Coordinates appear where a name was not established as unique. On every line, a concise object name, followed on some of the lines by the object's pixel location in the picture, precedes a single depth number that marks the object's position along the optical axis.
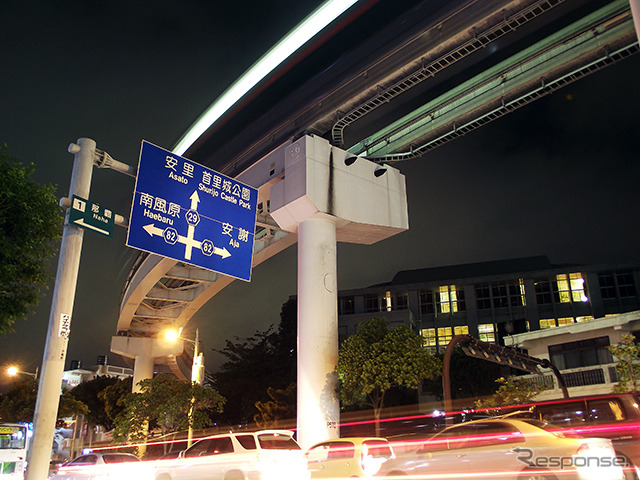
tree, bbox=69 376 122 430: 64.31
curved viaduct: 16.52
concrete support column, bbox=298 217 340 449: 17.67
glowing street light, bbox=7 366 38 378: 39.28
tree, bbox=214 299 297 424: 46.00
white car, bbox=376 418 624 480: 7.71
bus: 18.25
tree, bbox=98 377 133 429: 53.13
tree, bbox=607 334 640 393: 17.61
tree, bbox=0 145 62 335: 9.98
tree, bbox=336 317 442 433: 17.78
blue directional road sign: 12.91
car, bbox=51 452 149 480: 14.78
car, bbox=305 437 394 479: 11.45
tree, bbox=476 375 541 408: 20.83
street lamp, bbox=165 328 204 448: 26.81
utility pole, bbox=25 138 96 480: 8.88
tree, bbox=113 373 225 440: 26.53
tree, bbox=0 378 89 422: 44.84
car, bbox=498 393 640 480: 9.73
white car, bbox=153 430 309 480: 11.68
